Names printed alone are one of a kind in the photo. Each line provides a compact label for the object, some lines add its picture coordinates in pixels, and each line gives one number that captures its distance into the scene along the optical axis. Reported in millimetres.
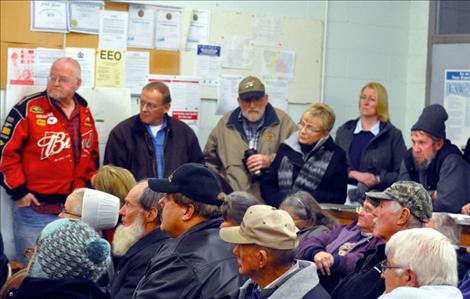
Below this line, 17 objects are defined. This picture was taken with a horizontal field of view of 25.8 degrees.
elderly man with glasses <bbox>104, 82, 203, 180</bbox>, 7078
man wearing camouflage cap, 4531
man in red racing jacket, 6844
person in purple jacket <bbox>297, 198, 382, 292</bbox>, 4828
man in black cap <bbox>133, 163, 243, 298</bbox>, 4086
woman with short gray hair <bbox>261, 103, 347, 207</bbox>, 6672
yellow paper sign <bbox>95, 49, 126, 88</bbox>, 7375
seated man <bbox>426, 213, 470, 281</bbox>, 4758
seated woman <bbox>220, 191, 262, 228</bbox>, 4379
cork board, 7039
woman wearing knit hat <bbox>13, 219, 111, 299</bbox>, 3400
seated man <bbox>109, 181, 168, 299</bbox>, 4590
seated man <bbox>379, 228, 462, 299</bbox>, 3531
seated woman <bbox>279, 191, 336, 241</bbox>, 5375
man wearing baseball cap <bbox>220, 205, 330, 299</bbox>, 3701
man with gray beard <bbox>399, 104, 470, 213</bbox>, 6125
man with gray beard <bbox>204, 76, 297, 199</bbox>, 7281
